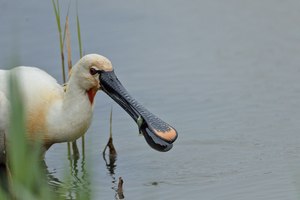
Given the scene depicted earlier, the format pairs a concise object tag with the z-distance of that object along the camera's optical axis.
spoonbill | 12.27
